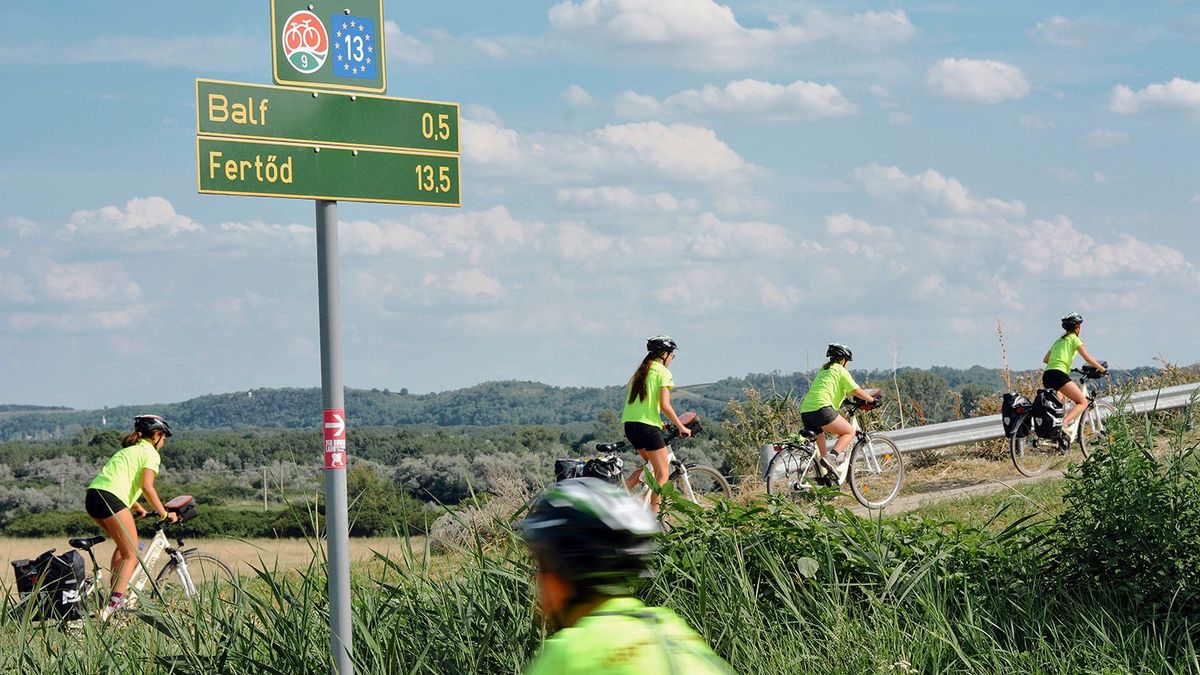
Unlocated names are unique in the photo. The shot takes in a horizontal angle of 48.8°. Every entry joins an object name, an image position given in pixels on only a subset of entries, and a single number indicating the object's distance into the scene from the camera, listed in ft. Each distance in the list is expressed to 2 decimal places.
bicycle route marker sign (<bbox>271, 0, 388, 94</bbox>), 19.63
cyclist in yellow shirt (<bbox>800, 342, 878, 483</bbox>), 46.42
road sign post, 18.72
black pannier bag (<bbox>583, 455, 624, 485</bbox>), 42.46
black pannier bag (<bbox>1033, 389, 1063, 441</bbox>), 54.13
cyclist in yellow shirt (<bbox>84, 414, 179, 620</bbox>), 36.24
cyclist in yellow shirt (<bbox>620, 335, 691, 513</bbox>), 42.19
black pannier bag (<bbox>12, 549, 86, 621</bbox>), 31.53
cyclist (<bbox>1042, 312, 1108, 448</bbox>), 54.60
